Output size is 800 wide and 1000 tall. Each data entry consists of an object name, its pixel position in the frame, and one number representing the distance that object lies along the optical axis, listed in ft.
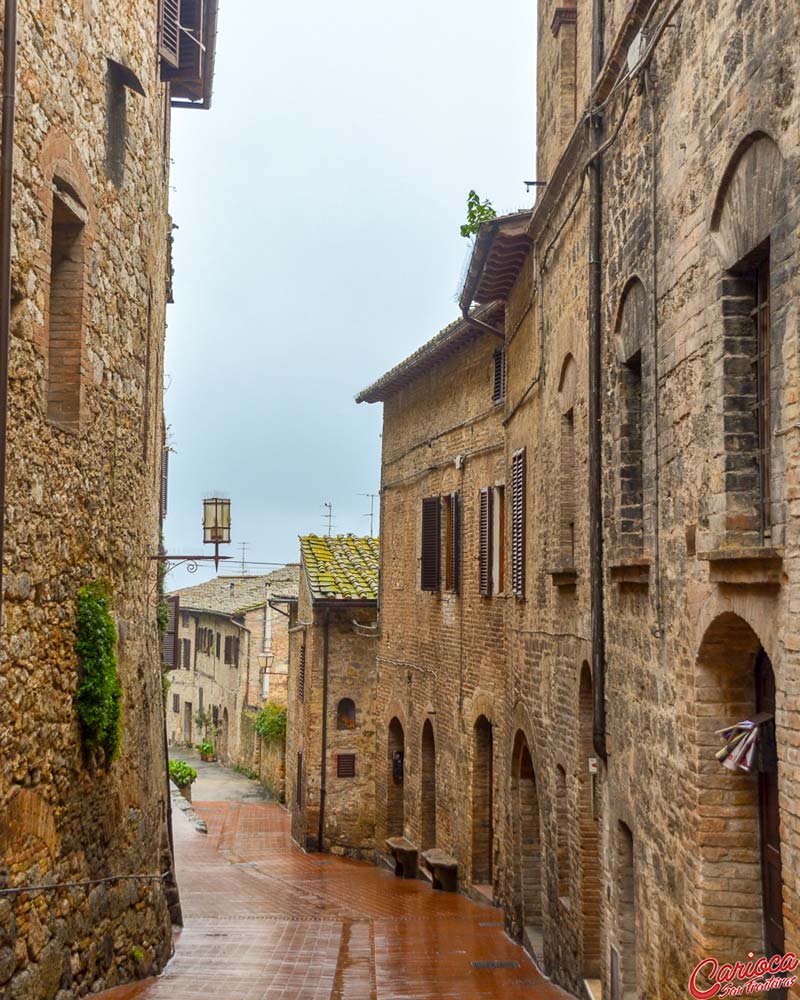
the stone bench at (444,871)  54.08
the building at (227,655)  118.52
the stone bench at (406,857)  62.08
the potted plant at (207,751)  135.44
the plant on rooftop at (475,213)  45.37
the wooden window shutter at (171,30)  35.22
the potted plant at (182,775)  93.30
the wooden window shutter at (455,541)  55.70
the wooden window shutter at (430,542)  60.03
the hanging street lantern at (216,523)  52.75
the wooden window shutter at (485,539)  50.42
